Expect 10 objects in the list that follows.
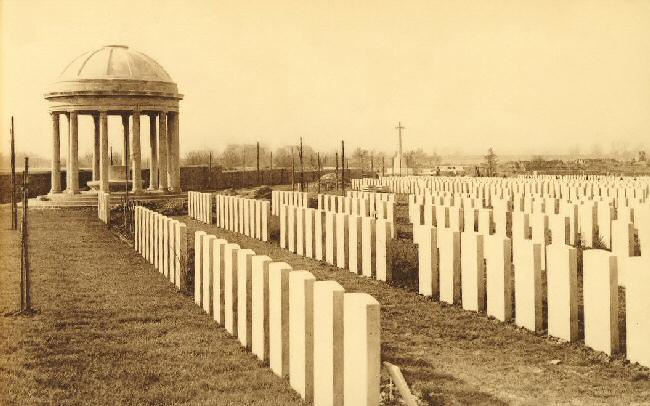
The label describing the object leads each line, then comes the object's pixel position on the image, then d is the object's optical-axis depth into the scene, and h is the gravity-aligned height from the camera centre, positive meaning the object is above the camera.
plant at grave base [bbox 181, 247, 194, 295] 11.04 -1.43
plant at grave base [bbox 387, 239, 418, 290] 11.69 -1.41
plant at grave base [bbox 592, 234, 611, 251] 14.59 -1.30
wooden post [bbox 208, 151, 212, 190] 48.40 +0.53
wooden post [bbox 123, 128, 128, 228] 35.34 +1.84
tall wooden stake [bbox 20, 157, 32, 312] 9.15 -0.90
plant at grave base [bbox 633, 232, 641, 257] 13.44 -1.36
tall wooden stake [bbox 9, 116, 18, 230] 9.71 +0.49
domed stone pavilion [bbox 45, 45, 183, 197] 31.33 +3.59
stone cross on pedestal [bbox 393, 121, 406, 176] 63.59 +2.61
